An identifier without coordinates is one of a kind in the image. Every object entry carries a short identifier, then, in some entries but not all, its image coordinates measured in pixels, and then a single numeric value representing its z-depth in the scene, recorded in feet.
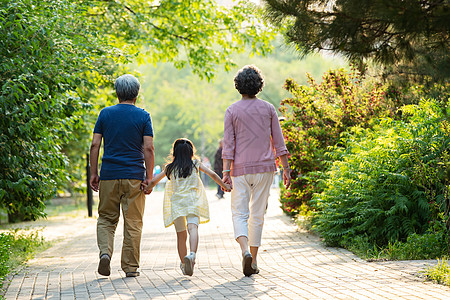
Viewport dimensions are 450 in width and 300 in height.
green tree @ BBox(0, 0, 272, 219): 54.95
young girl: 46.68
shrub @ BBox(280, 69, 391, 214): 79.97
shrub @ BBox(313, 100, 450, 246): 53.47
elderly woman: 46.24
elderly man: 45.75
